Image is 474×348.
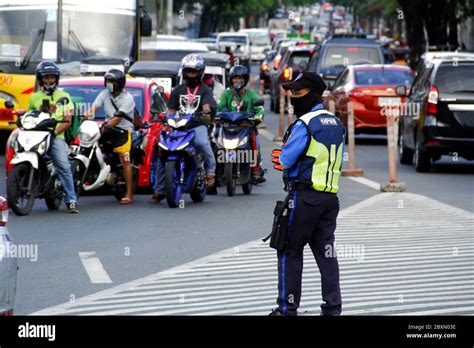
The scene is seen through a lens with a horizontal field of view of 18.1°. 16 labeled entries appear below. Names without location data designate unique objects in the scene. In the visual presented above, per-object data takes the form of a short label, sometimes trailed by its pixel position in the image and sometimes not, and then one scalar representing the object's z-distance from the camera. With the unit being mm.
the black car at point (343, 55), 37281
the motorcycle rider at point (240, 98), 19188
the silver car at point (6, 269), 7762
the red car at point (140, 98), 19203
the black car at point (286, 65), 40900
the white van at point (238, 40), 70931
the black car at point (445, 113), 23250
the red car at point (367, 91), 29828
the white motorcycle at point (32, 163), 16469
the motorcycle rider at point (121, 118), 17922
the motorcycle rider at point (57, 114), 16797
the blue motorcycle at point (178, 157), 17453
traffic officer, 9656
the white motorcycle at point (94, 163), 17594
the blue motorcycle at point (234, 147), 18797
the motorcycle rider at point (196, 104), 17922
